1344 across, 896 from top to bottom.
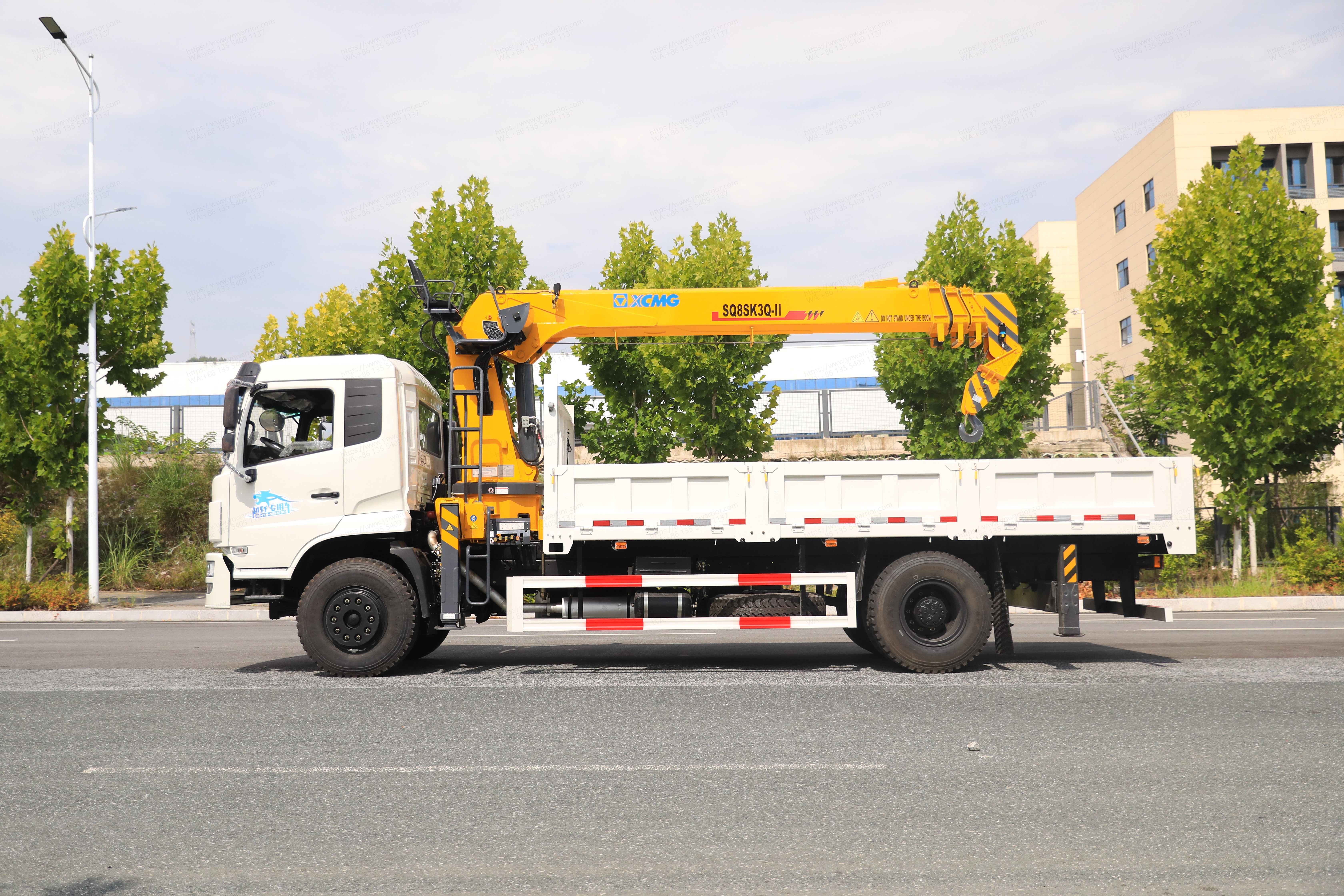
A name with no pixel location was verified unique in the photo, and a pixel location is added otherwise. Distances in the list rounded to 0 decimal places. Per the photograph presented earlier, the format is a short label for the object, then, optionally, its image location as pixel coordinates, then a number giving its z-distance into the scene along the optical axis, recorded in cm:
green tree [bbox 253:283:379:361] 2369
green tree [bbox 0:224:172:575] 1853
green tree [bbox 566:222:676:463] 1898
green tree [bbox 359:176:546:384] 1784
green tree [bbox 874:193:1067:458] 1881
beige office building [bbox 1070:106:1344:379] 3644
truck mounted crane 917
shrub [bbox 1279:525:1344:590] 1773
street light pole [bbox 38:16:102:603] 1845
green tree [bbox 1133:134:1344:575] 1773
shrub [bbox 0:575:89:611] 1797
